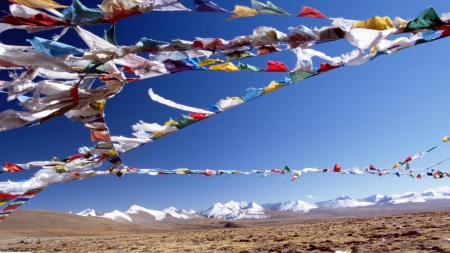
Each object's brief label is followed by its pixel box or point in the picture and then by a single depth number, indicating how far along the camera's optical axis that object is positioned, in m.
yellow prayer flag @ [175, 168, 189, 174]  5.96
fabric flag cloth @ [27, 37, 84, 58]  1.97
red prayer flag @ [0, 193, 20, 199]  3.74
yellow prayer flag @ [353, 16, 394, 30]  1.92
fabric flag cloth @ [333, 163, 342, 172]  9.51
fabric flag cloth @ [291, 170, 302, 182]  9.27
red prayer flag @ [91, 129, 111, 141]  3.21
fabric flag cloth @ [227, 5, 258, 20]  2.05
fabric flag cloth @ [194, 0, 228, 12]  2.02
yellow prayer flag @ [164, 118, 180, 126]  3.21
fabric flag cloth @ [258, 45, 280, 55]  2.31
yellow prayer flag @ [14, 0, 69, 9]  1.88
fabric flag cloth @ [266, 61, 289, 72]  2.56
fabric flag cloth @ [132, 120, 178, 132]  3.18
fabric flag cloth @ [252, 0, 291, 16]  2.05
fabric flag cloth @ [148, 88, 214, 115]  2.99
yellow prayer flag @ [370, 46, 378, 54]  2.28
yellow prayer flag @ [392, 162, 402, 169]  9.61
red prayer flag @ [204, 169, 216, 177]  6.87
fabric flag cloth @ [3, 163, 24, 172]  3.94
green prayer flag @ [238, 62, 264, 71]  2.63
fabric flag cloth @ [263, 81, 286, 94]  2.76
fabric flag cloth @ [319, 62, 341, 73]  2.44
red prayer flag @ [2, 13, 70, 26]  1.93
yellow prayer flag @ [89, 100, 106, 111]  2.80
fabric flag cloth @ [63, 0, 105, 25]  1.89
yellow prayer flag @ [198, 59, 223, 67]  2.53
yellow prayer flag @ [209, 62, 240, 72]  2.58
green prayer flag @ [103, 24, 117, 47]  2.07
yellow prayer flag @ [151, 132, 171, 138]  3.19
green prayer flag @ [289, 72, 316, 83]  2.55
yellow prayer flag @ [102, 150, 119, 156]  3.44
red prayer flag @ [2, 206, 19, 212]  4.26
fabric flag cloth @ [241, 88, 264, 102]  2.88
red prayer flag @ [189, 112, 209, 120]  3.09
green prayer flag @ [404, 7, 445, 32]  1.97
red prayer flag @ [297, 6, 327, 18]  2.11
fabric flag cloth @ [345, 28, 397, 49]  1.93
